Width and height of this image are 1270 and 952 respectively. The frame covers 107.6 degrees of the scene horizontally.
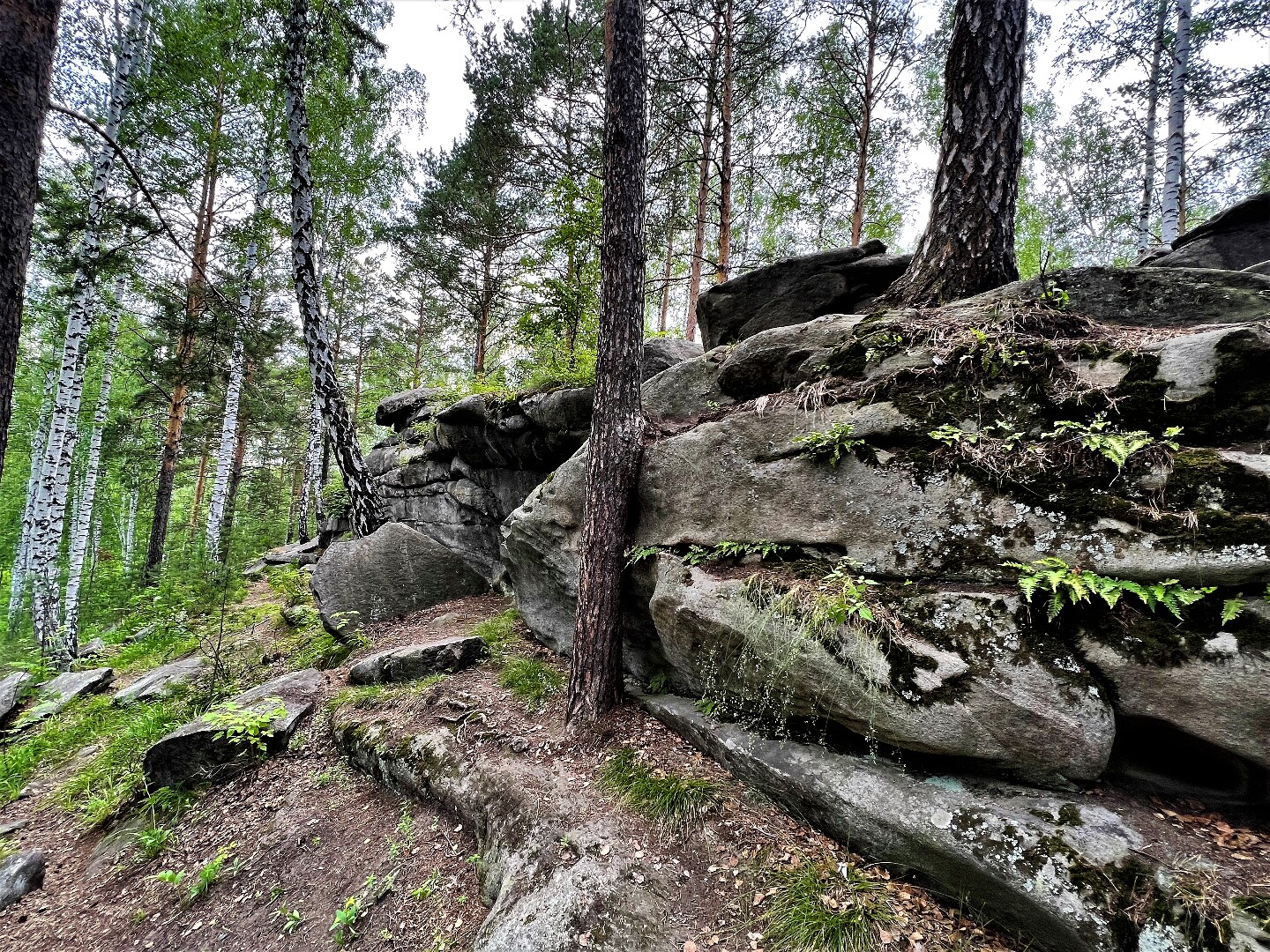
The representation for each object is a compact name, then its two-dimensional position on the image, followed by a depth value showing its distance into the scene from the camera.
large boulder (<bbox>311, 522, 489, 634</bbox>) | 7.50
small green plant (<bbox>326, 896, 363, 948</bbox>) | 3.28
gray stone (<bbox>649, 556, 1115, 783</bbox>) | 2.69
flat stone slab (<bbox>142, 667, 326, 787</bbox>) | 4.68
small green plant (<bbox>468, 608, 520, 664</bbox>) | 6.18
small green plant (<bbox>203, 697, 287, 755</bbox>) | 4.80
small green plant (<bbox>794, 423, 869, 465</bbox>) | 3.90
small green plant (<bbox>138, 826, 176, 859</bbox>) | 4.14
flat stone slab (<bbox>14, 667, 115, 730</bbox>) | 6.34
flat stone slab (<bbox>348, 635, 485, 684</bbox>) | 5.78
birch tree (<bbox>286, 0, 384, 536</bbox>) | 8.41
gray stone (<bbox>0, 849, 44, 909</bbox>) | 3.91
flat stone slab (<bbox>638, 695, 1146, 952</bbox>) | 2.35
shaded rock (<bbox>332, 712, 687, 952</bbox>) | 2.82
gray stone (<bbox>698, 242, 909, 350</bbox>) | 6.29
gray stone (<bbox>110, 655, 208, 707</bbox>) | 6.33
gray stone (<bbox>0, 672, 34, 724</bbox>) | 6.74
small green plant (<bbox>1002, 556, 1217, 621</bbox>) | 2.62
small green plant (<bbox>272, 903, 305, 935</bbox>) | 3.41
